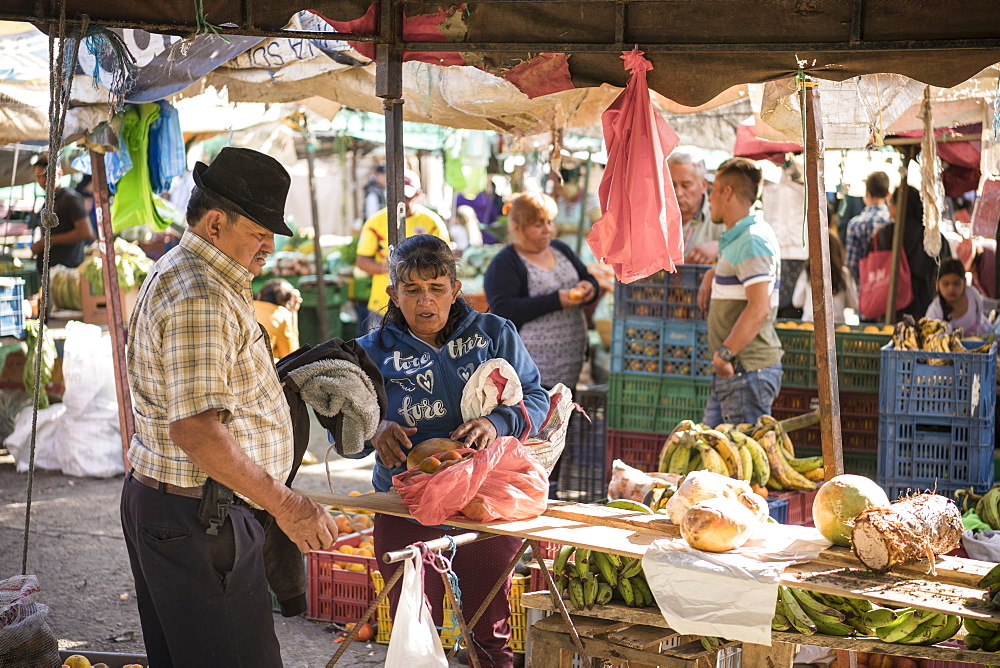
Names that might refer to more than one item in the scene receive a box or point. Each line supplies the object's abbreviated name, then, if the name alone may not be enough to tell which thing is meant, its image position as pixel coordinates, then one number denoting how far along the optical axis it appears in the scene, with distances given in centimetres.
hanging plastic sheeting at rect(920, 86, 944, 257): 585
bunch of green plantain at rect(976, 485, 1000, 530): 490
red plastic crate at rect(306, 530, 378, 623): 503
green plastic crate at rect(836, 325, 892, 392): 627
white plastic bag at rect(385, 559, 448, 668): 268
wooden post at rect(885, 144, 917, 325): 862
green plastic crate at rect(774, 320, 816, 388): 651
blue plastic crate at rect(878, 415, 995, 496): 538
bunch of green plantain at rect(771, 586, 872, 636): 312
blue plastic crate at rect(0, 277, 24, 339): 838
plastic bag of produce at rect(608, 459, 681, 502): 440
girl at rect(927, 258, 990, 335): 790
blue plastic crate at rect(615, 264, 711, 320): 640
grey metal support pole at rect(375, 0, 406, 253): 411
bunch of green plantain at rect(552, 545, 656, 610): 323
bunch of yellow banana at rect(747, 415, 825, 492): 512
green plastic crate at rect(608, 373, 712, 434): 640
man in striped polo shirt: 547
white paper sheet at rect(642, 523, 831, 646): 283
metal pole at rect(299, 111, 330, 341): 1160
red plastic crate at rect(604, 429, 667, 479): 644
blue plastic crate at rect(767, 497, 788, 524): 468
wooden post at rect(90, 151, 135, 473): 539
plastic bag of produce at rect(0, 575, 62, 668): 359
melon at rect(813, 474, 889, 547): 312
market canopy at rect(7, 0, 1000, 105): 359
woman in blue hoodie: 352
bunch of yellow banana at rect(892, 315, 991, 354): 564
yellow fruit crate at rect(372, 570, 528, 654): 462
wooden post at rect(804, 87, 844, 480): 385
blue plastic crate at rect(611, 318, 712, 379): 638
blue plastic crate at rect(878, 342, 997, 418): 536
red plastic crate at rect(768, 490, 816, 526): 498
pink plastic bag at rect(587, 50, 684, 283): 400
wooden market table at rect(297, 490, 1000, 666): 278
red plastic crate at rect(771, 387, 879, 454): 623
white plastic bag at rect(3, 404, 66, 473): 835
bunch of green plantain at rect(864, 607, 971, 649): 305
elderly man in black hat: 265
